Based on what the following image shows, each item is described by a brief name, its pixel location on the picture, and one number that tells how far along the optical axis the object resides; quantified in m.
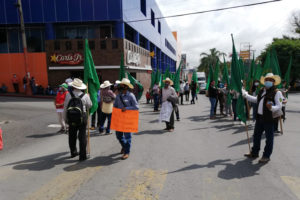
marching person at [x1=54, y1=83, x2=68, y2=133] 8.14
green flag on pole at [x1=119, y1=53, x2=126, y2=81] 7.14
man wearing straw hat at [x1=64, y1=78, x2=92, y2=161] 5.30
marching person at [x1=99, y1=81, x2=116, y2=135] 7.77
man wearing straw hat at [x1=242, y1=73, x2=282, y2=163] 4.92
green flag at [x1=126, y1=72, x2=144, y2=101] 8.80
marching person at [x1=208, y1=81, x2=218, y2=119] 10.77
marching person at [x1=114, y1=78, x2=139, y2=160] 5.46
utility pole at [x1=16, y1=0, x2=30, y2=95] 18.96
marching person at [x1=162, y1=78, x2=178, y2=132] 8.34
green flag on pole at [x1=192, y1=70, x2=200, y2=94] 16.08
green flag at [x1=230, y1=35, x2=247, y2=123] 5.89
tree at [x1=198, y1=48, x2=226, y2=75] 63.22
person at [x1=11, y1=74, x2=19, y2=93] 22.11
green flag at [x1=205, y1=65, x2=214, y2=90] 11.29
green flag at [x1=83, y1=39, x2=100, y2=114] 6.00
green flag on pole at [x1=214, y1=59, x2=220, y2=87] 10.67
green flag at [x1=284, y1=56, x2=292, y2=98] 9.50
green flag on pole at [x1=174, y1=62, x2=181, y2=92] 11.77
